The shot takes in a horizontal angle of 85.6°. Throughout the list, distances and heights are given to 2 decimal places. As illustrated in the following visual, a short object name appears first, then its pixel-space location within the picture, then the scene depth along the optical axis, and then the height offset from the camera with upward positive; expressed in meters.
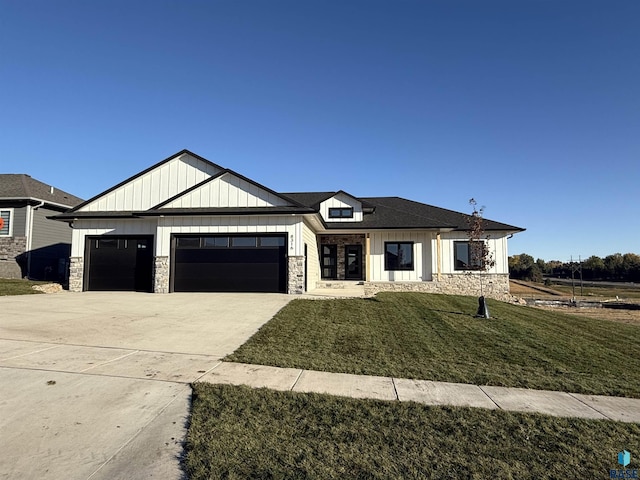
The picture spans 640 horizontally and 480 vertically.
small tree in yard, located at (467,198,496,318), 12.00 +0.84
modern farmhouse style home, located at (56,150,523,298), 14.91 +1.26
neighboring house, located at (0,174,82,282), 19.66 +2.01
